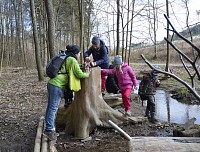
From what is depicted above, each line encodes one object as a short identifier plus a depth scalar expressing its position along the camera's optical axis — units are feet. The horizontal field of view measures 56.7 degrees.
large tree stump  13.52
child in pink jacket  15.74
